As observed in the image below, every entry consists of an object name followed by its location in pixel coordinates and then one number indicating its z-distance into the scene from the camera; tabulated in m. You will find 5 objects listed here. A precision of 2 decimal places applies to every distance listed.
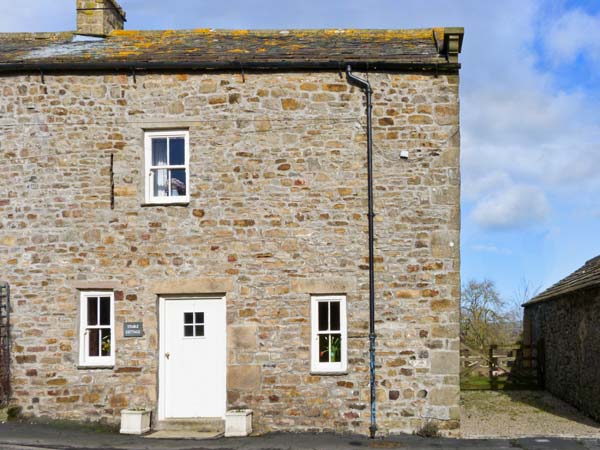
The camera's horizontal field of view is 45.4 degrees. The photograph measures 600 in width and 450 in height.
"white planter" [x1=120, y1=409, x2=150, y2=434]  11.64
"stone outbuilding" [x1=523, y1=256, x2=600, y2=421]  14.93
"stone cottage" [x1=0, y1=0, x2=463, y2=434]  11.98
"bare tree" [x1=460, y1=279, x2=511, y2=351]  25.53
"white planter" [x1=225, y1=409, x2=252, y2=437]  11.55
